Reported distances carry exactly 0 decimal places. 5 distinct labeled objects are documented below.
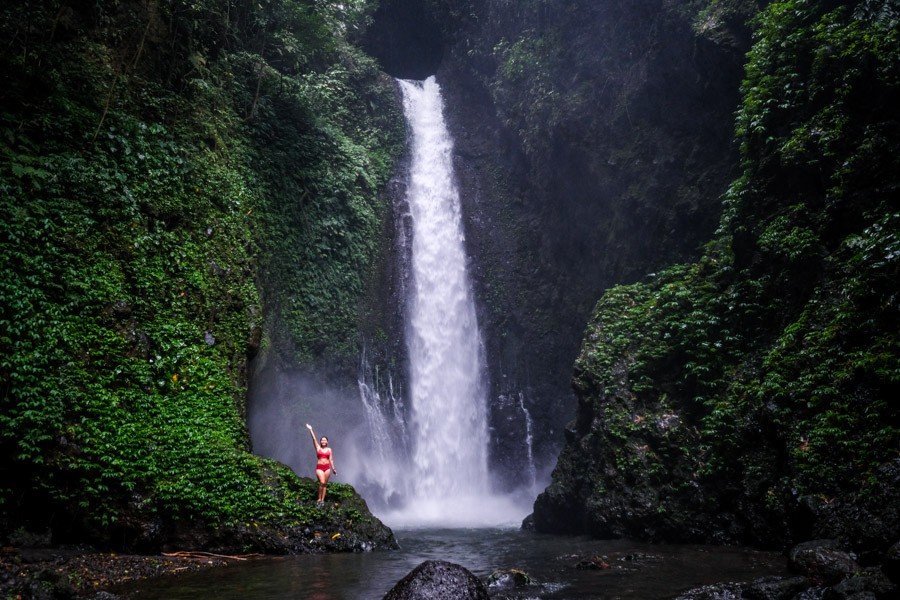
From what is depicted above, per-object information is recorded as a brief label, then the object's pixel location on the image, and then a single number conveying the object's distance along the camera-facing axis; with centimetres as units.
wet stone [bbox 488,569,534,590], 646
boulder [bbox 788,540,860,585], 542
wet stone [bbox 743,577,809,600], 527
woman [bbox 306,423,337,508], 980
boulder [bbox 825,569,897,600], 461
